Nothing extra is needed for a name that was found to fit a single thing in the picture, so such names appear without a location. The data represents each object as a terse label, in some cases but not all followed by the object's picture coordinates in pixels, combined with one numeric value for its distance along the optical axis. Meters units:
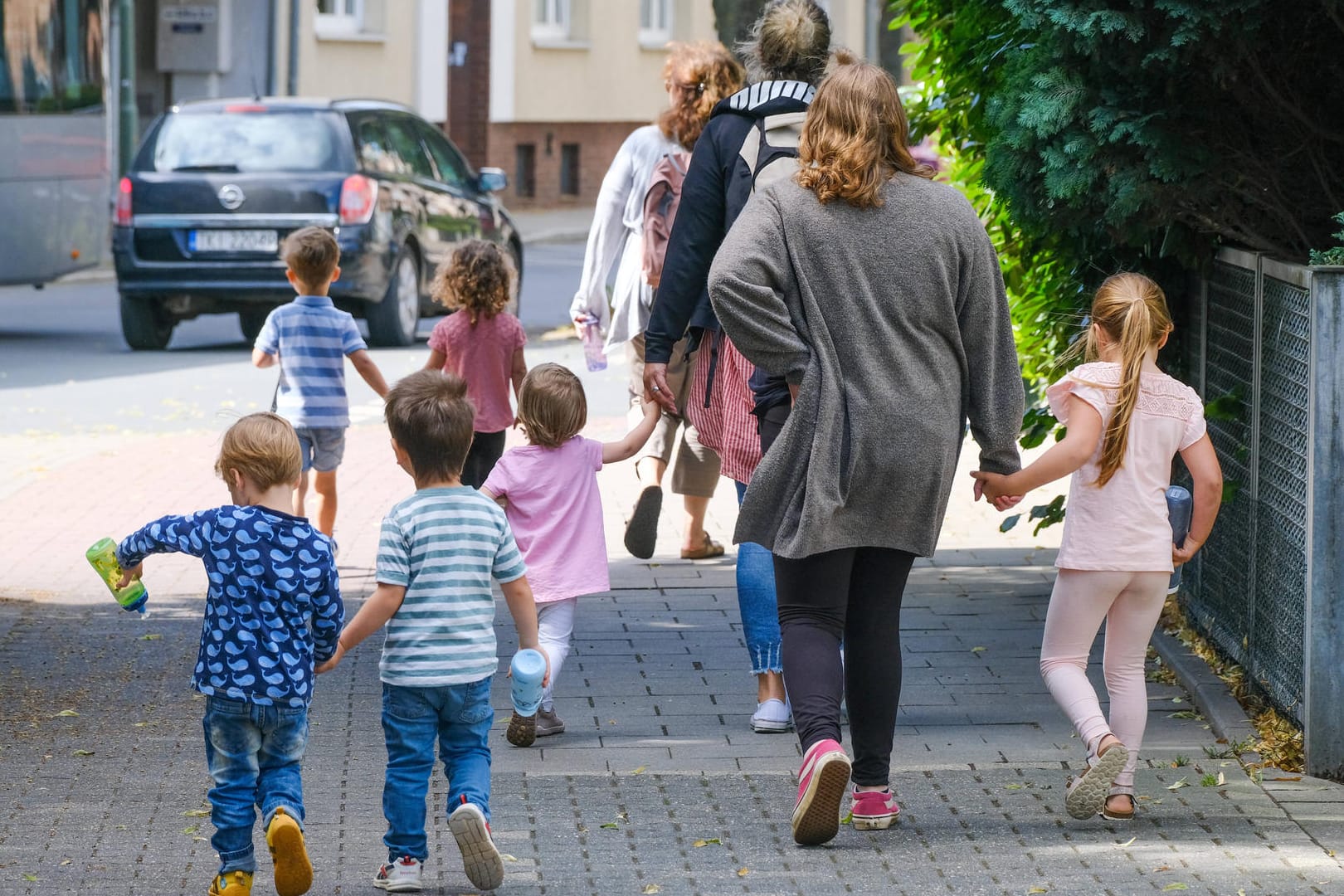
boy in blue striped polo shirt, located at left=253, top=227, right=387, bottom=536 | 15.66
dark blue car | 31.17
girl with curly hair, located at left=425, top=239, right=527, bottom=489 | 14.63
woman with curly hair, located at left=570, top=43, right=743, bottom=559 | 14.16
